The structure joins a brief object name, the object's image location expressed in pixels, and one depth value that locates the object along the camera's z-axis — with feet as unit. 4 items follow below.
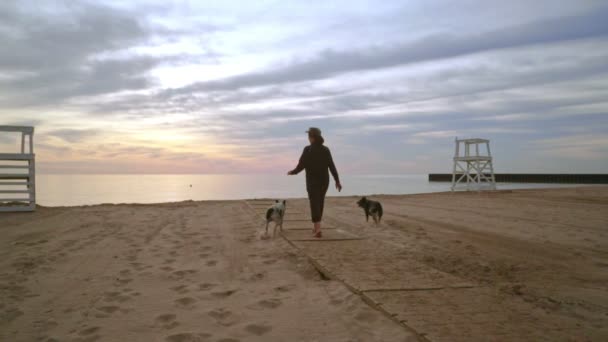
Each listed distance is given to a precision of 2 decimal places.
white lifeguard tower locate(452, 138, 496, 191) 63.77
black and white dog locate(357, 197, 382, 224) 29.71
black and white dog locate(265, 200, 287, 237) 23.89
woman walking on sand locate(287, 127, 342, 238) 23.70
